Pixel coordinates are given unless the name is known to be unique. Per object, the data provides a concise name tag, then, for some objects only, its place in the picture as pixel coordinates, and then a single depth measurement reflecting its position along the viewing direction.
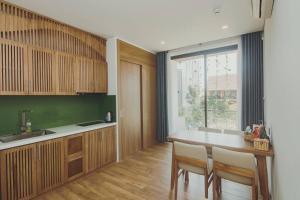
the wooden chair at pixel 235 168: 1.76
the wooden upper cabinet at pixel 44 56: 2.33
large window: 4.18
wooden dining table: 1.90
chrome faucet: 2.76
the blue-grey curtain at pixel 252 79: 3.48
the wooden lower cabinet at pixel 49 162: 2.15
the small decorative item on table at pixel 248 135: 2.28
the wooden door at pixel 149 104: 4.68
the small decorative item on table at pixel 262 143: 1.88
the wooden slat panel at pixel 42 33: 2.35
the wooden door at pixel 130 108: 3.93
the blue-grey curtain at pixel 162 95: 5.01
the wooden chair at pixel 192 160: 2.05
